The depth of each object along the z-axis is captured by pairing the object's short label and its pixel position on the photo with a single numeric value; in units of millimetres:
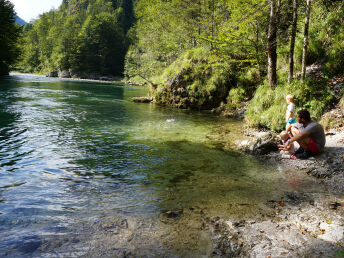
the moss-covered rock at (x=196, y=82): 21094
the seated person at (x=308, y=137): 7743
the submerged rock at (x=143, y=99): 26822
